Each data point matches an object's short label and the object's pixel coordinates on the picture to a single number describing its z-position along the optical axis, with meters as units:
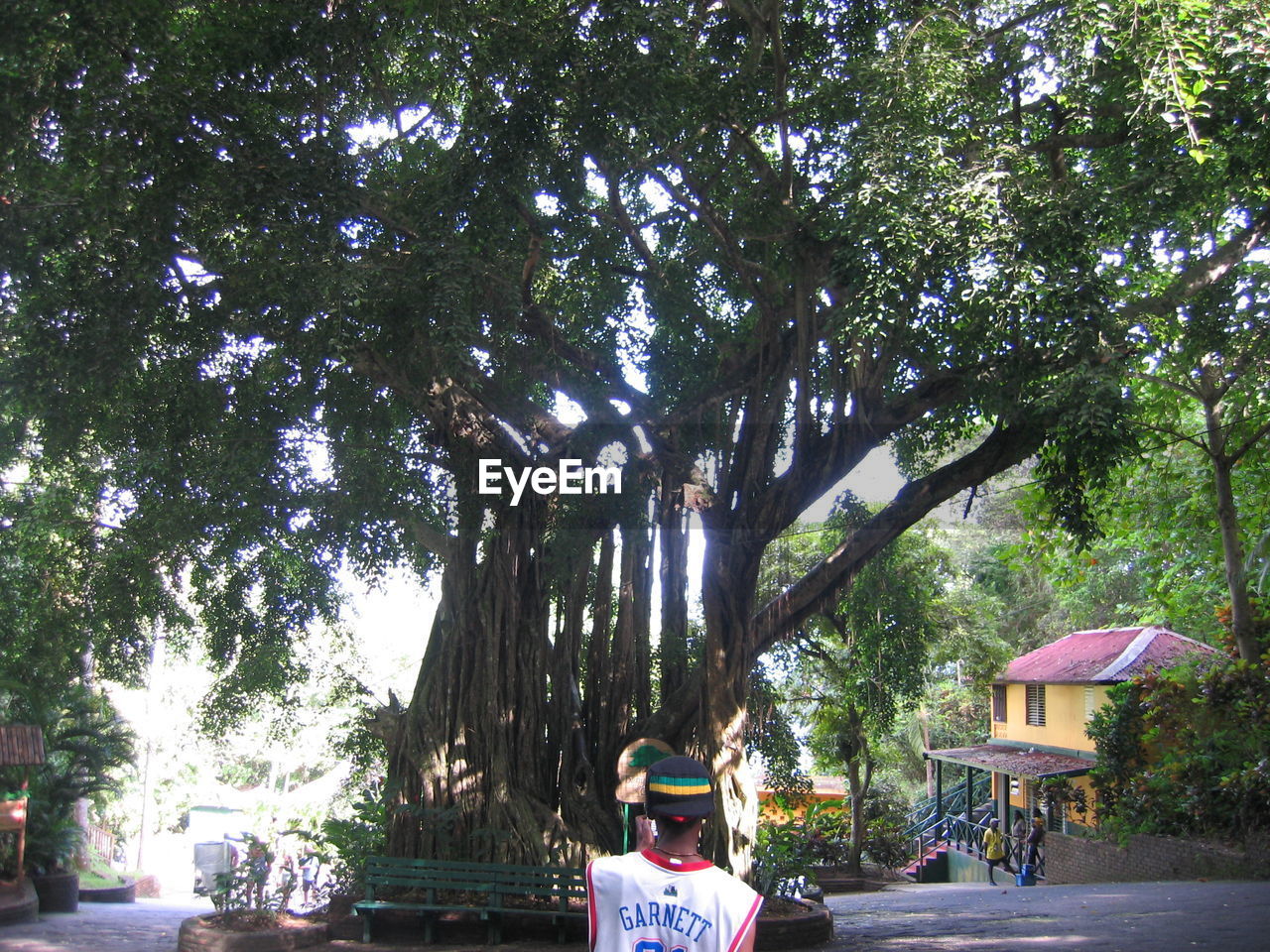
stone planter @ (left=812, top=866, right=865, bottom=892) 18.30
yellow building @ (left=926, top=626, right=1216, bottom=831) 19.98
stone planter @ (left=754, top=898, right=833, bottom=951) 9.21
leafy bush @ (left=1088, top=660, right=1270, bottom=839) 12.70
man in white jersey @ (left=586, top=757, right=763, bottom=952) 2.64
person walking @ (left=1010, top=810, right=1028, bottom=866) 18.88
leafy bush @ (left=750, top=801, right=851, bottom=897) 10.13
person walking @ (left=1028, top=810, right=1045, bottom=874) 17.97
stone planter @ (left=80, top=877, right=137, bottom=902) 17.45
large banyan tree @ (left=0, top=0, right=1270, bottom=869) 7.75
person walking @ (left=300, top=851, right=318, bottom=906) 10.18
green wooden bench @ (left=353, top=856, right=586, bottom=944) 9.28
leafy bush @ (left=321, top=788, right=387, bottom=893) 10.48
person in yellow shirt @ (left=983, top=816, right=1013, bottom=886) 19.09
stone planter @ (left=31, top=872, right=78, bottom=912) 14.02
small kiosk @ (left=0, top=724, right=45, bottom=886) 12.27
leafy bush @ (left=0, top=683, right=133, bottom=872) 14.45
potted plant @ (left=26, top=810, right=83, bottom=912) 14.12
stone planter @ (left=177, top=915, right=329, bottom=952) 8.44
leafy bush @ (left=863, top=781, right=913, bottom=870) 21.14
